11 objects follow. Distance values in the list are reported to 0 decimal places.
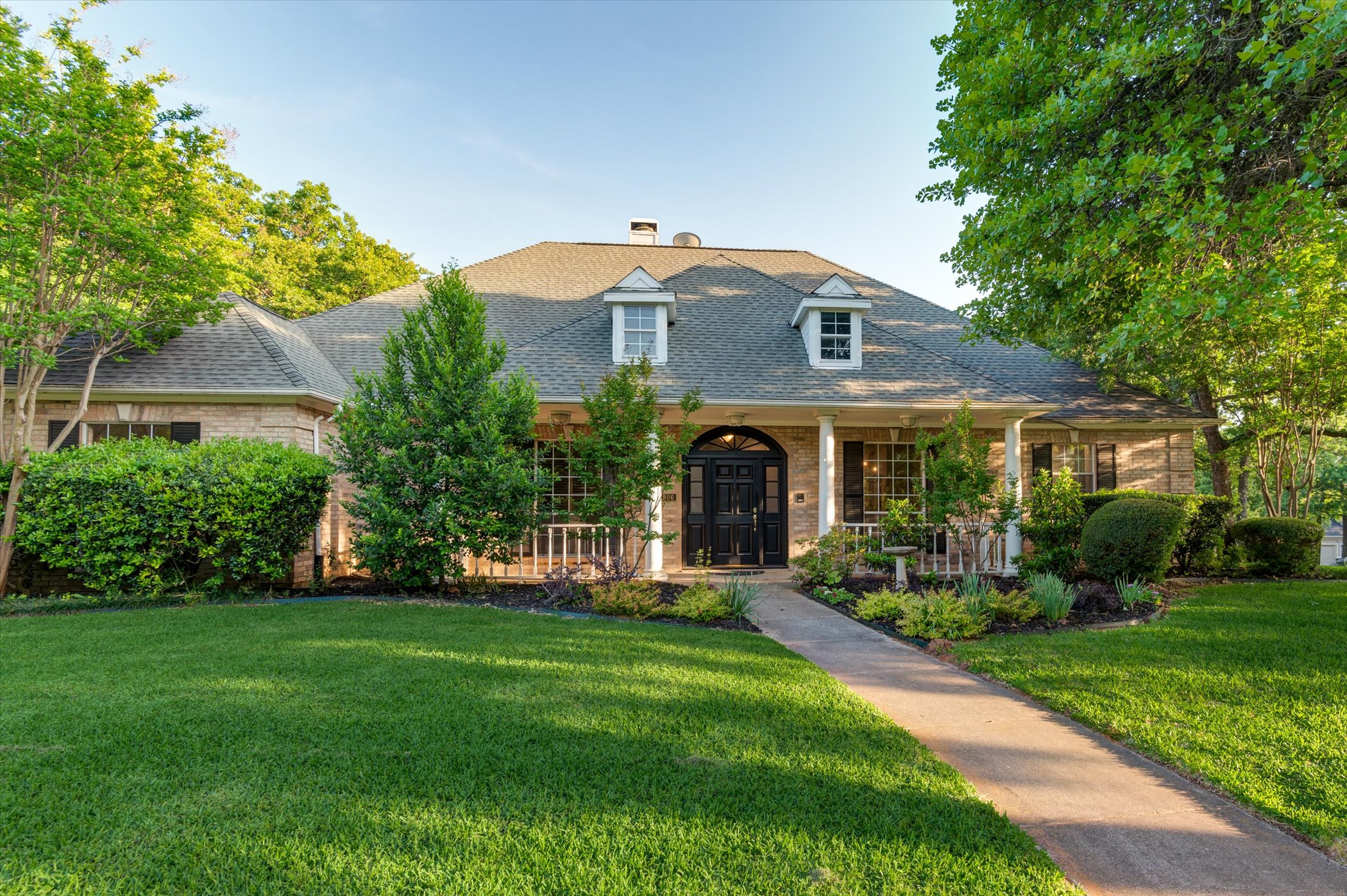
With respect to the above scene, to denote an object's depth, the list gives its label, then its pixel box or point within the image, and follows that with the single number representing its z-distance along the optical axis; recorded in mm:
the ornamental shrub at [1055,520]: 9453
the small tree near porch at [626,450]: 8727
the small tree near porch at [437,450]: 8133
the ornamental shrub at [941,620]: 6449
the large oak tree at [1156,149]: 5125
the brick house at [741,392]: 9680
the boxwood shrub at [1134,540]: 8250
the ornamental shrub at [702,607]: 7277
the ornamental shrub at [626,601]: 7461
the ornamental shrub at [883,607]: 7188
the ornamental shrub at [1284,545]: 10273
